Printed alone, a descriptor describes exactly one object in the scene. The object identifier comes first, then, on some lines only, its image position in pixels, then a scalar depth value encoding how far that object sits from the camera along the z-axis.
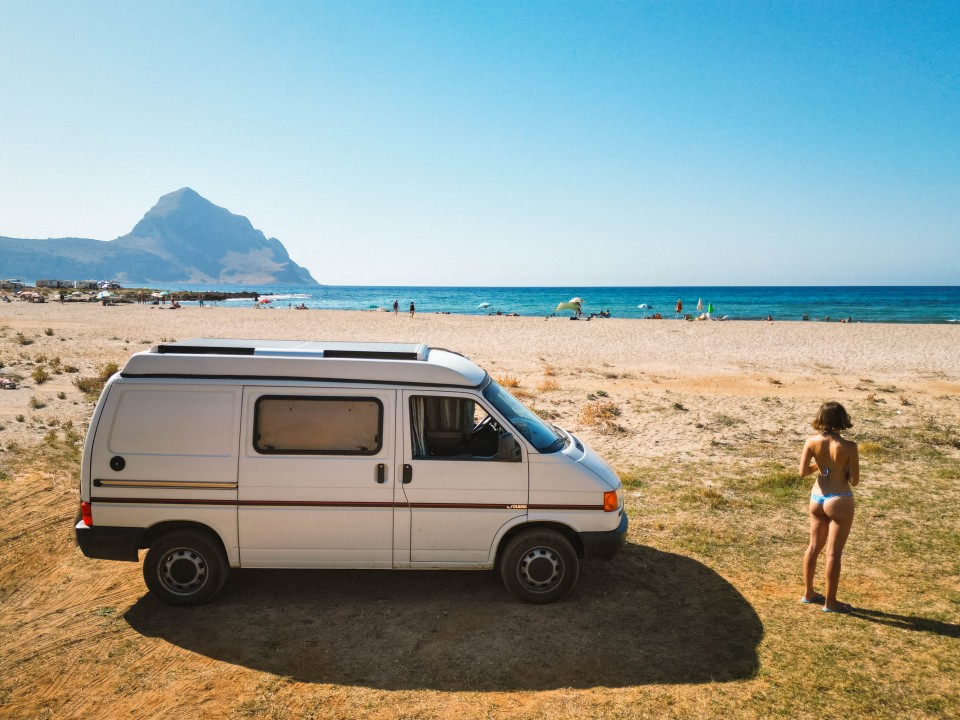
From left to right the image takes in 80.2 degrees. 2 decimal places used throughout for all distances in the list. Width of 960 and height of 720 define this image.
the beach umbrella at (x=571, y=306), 54.36
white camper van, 5.37
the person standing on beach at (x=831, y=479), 5.26
